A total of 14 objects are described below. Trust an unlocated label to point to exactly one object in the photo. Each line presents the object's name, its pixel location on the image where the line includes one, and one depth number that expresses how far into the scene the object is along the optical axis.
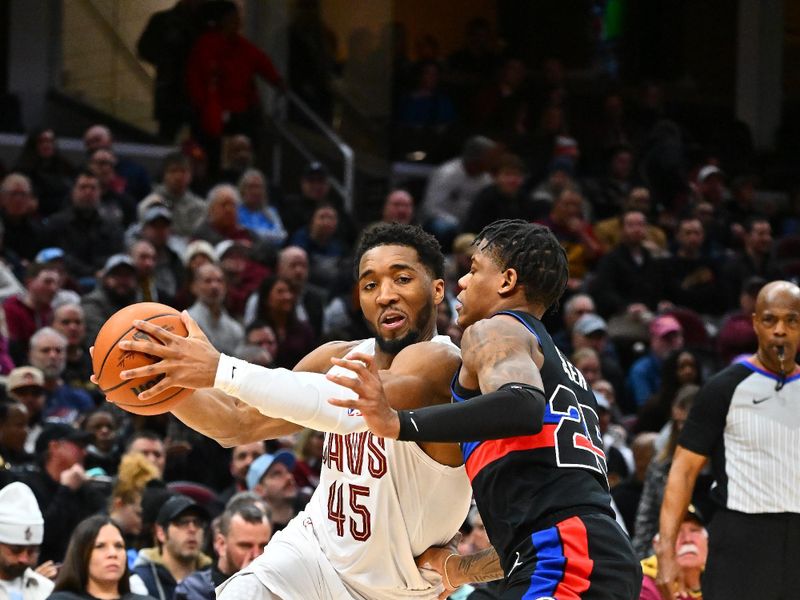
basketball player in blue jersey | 8.74
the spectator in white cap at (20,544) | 15.46
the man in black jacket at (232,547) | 15.45
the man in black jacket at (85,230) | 23.80
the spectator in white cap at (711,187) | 32.44
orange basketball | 9.37
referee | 13.85
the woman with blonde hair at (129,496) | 17.53
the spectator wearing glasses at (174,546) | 16.44
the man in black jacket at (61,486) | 17.31
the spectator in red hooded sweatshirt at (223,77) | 28.16
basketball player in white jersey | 10.09
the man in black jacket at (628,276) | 25.98
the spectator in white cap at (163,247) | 23.56
